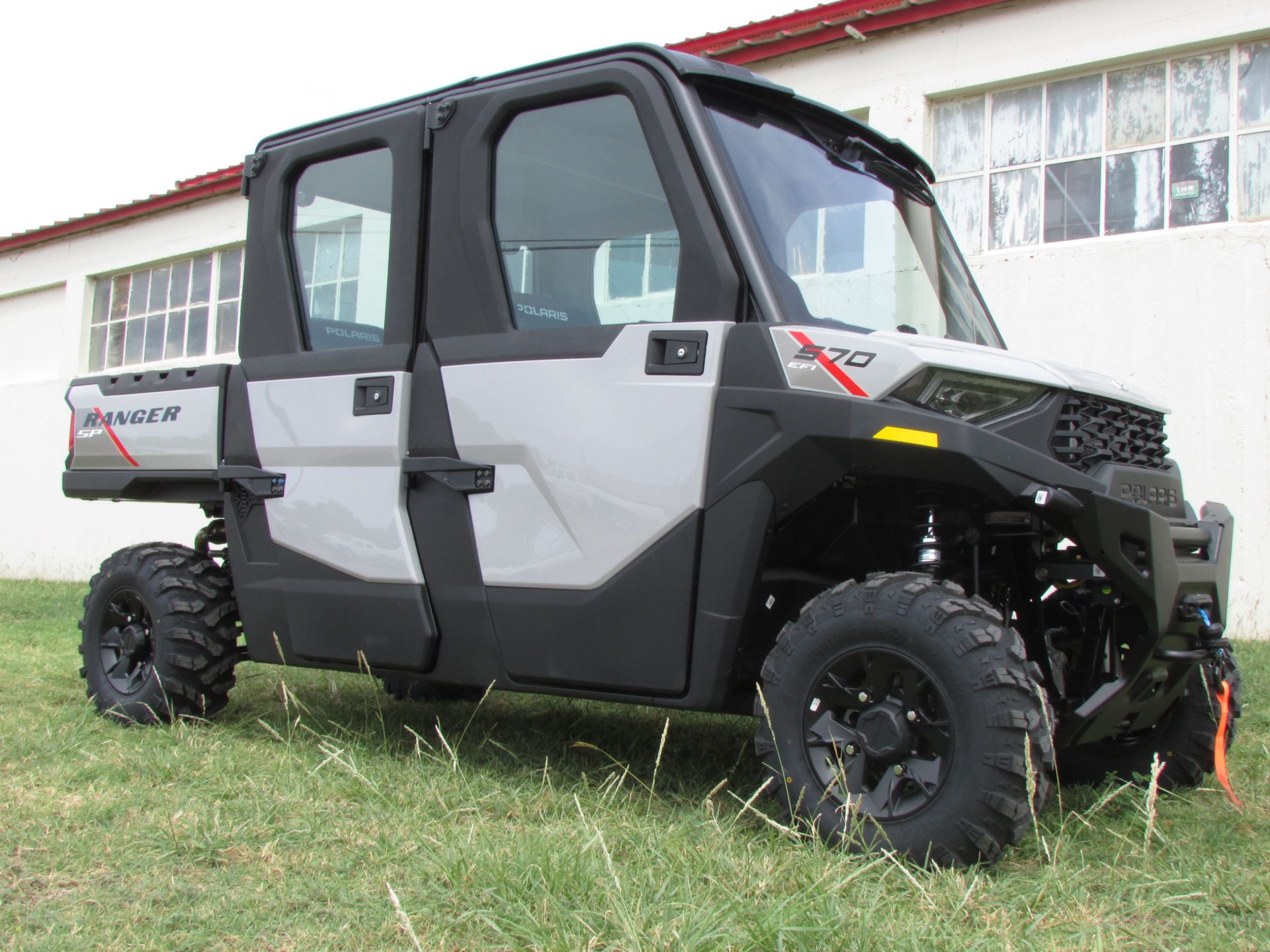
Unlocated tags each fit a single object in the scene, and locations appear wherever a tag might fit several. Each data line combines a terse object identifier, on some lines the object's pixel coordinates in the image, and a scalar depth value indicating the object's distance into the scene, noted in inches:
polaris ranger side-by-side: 119.8
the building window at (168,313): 579.5
